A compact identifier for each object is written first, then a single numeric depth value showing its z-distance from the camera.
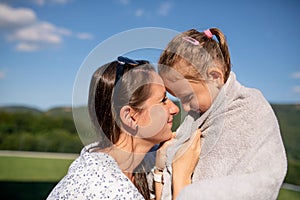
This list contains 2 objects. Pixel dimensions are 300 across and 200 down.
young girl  1.31
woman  1.50
